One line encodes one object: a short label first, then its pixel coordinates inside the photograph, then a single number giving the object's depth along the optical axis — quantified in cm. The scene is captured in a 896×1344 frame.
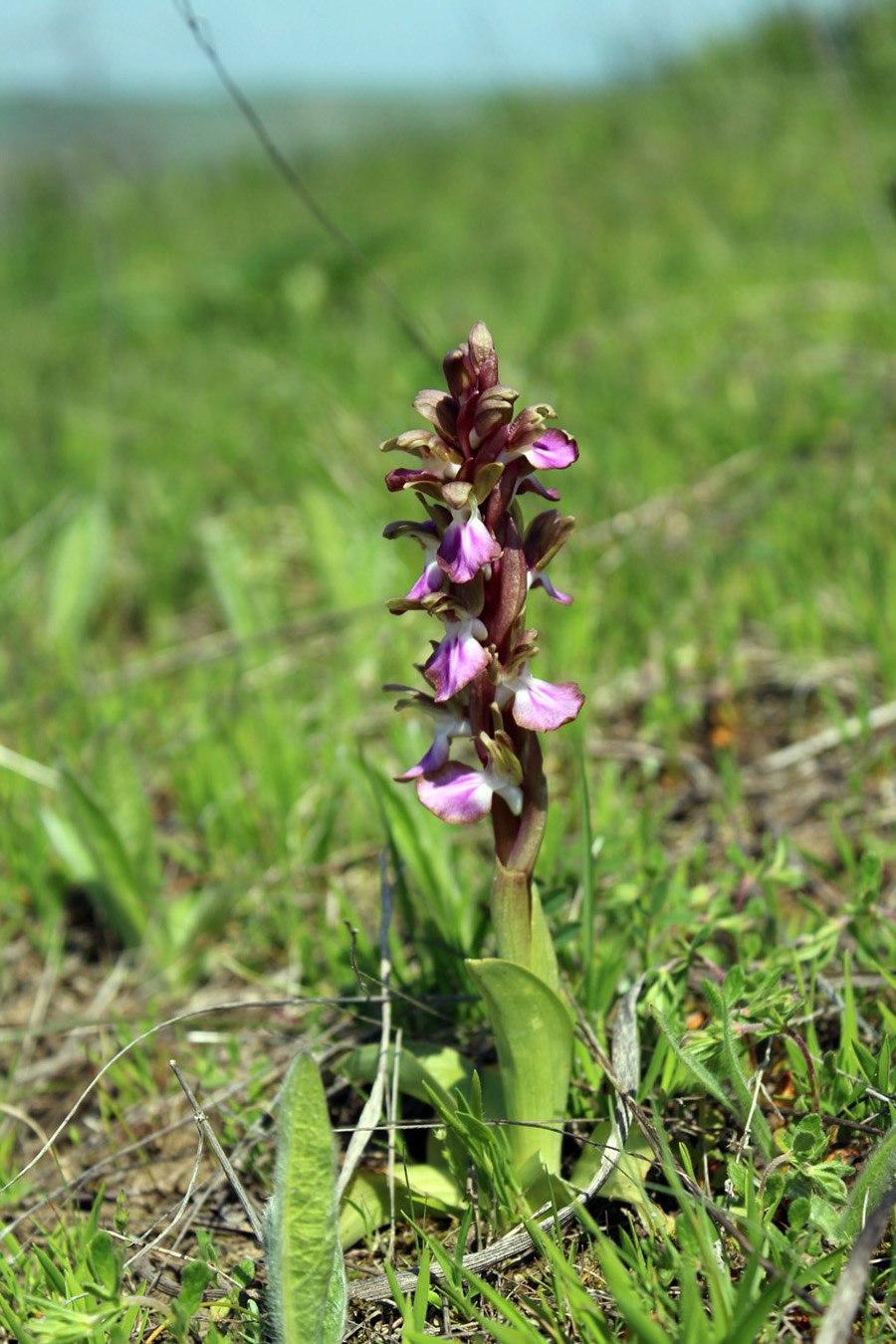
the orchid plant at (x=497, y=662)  46
